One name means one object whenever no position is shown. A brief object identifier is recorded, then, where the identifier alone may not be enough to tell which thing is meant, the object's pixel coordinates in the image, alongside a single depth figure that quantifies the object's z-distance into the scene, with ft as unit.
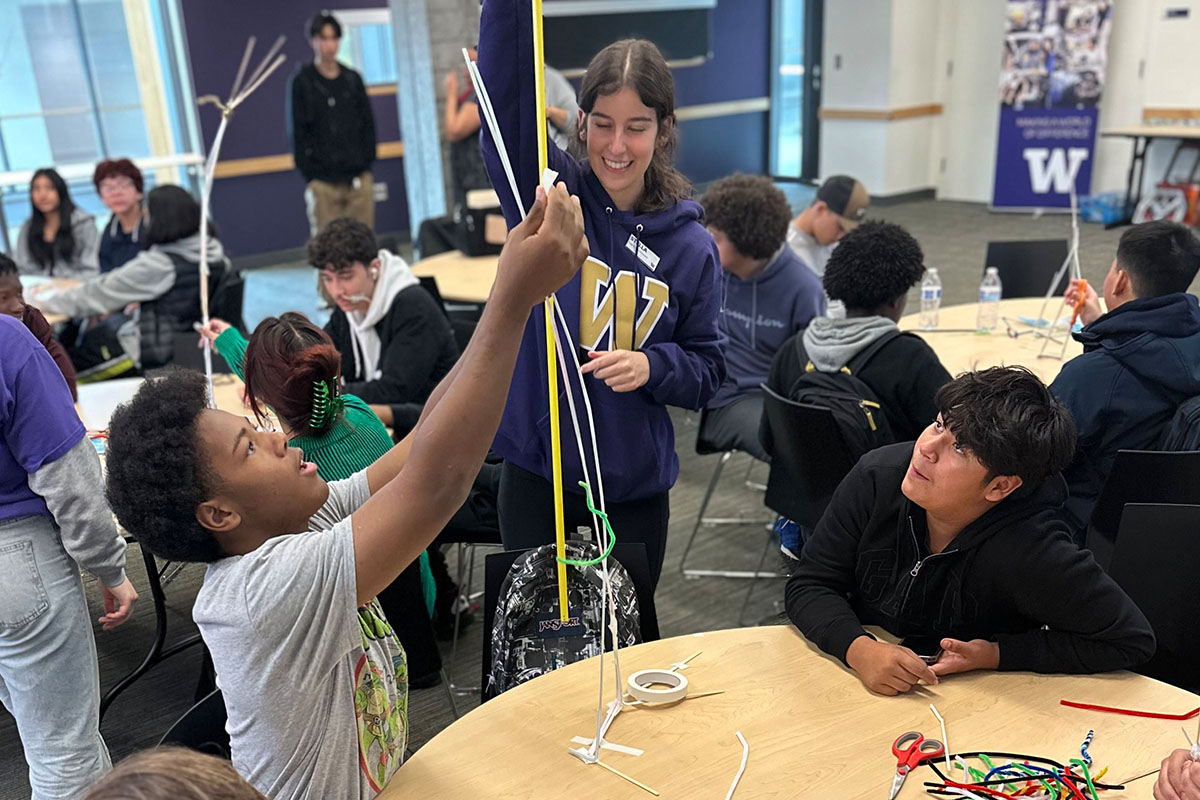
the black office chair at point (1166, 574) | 6.15
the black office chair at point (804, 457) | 8.74
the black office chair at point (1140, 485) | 7.46
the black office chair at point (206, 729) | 4.98
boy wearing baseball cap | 13.35
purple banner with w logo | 28.50
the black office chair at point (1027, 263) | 14.44
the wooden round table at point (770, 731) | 4.62
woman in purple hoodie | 6.05
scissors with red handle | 4.64
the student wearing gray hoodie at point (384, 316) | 10.49
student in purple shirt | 6.23
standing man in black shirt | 23.48
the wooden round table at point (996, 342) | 10.67
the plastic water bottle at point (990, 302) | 12.19
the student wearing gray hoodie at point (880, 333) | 8.84
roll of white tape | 5.20
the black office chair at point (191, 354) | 12.84
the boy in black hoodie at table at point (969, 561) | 5.38
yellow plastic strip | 4.09
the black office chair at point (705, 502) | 11.61
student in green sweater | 7.28
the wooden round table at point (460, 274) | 14.49
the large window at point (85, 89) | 25.77
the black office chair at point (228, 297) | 13.56
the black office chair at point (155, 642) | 9.24
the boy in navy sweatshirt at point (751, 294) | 11.37
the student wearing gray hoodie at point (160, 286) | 13.56
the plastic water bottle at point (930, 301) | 12.35
